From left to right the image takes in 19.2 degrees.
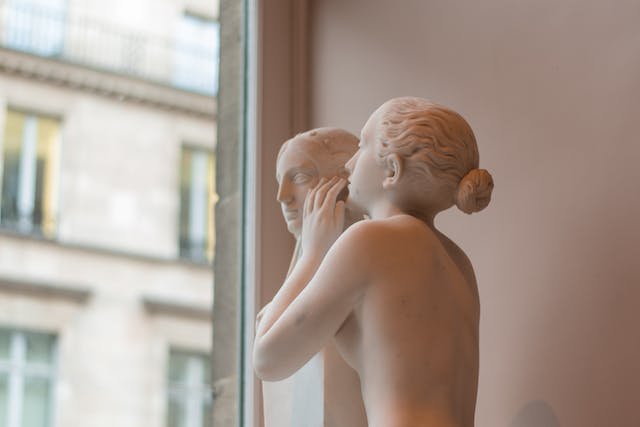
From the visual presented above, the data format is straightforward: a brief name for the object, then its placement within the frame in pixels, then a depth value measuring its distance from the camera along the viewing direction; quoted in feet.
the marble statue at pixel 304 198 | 10.63
